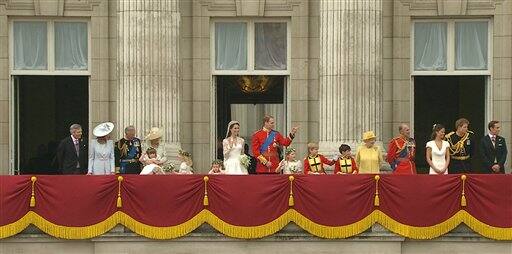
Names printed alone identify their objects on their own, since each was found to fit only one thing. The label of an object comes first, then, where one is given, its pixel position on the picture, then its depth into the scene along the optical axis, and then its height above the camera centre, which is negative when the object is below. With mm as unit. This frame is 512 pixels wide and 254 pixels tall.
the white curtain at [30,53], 37062 +1075
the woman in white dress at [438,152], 31625 -1151
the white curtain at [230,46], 37188 +1258
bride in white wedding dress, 32219 -1157
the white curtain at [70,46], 37031 +1250
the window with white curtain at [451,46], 37125 +1260
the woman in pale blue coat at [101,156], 31953 -1260
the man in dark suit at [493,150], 32656 -1144
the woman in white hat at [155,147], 31797 -1107
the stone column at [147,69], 35156 +653
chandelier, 37188 +346
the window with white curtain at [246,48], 37156 +1207
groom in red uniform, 32656 -1066
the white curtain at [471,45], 37125 +1286
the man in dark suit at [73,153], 32406 -1209
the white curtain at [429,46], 37219 +1265
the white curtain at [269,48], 37219 +1211
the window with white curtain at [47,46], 37031 +1246
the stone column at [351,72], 35219 +587
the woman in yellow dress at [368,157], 32188 -1283
